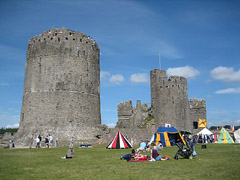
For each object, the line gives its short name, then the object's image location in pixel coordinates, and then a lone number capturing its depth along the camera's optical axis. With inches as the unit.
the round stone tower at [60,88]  1128.2
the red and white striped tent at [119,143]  875.2
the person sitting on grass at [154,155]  483.9
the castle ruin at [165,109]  1305.4
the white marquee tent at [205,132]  1258.1
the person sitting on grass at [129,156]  495.2
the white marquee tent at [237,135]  1173.7
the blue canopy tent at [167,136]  989.8
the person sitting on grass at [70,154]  537.6
